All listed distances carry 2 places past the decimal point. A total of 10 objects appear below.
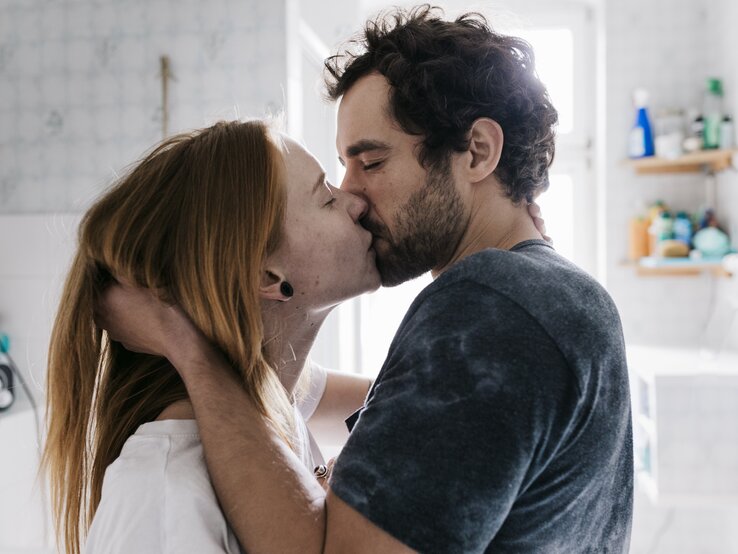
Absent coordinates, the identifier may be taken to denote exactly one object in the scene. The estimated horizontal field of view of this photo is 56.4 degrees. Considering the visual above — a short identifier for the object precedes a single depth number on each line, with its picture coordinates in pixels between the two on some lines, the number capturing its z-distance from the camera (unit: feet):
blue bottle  9.78
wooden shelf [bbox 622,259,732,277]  9.20
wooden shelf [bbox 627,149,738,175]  9.00
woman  2.59
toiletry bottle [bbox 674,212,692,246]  9.46
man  2.23
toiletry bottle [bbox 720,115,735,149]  8.96
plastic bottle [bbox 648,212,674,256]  9.59
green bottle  9.10
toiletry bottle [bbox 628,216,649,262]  9.92
